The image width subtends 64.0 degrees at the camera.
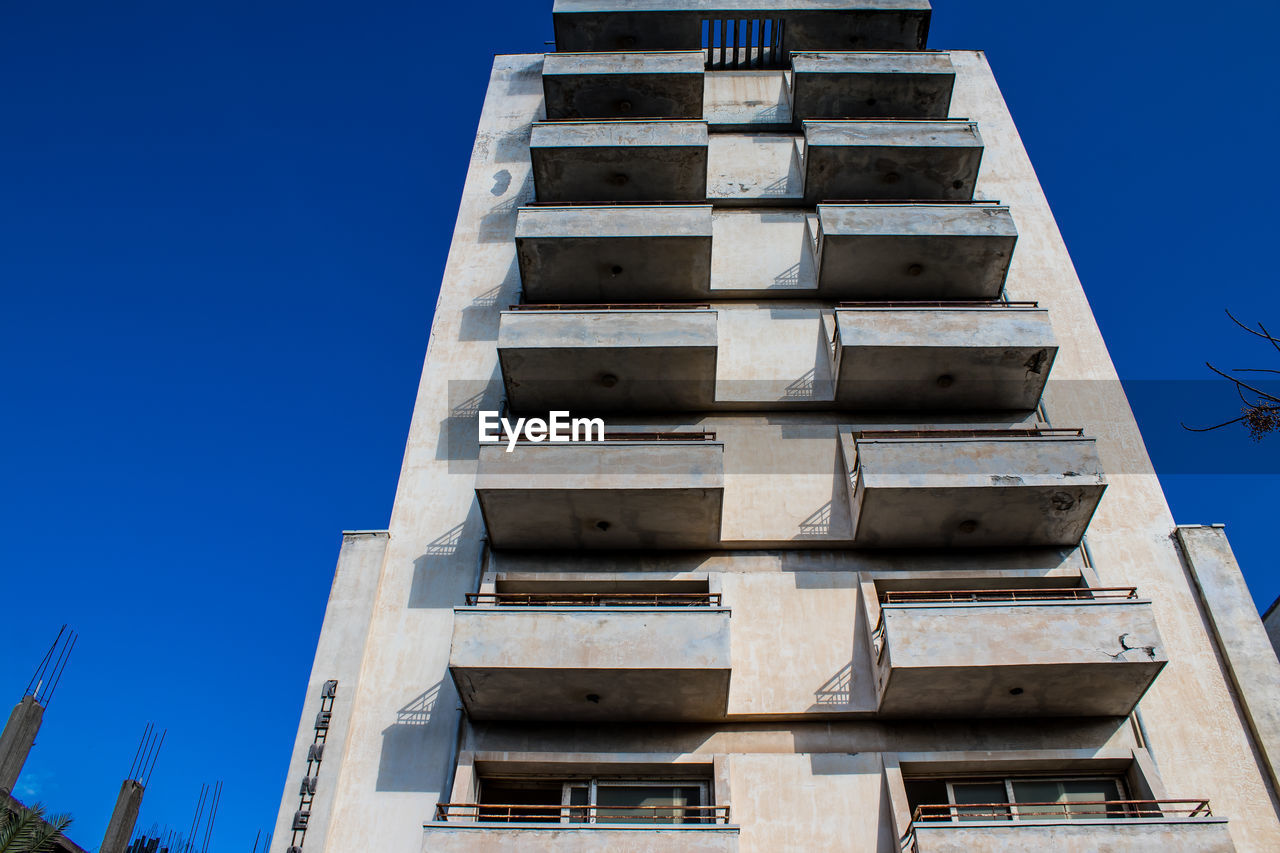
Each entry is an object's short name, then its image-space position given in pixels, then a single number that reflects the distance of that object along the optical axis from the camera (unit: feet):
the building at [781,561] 45.60
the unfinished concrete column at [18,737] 72.02
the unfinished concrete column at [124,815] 85.51
